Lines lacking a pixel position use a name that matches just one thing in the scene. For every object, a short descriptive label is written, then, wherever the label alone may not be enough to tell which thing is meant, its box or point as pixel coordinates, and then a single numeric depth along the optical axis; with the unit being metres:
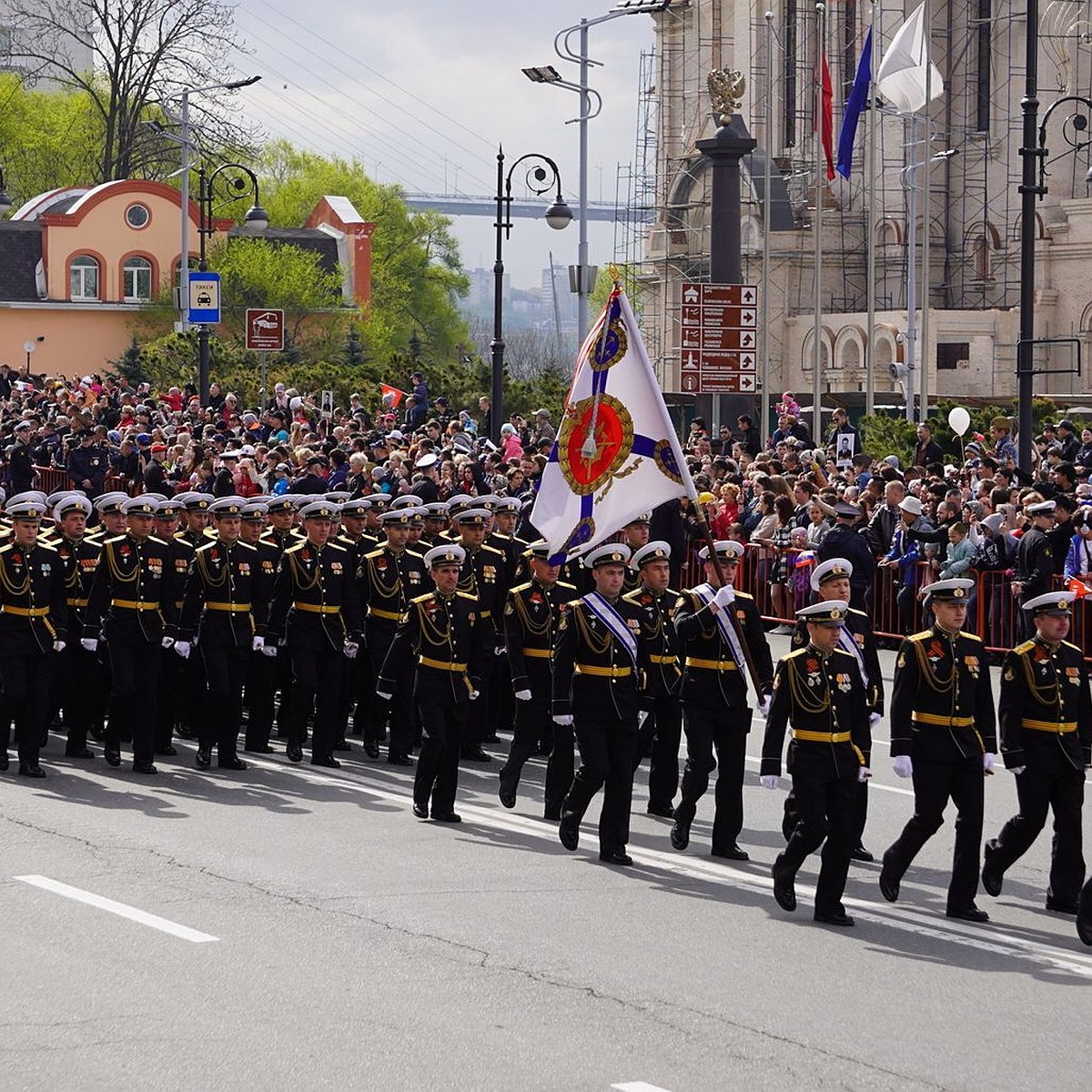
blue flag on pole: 36.66
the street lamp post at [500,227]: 33.03
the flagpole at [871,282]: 39.84
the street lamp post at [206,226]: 39.78
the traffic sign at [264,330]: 38.72
